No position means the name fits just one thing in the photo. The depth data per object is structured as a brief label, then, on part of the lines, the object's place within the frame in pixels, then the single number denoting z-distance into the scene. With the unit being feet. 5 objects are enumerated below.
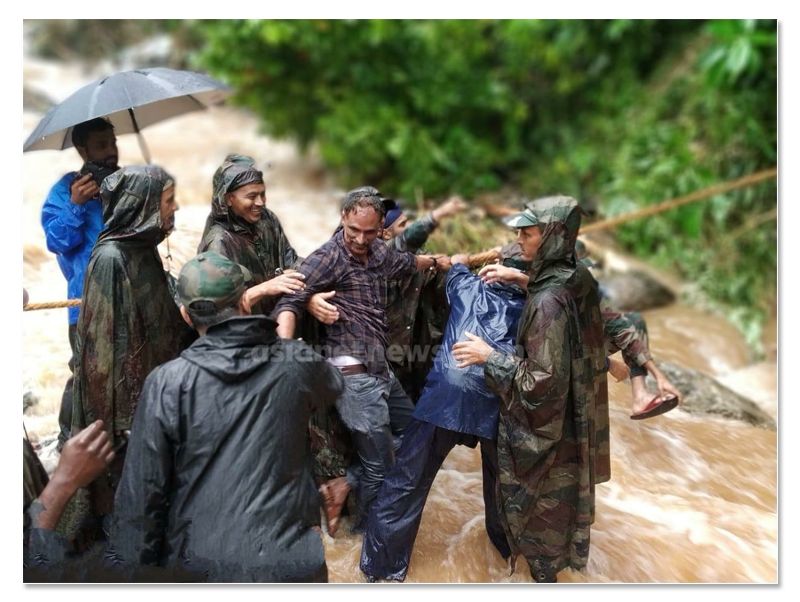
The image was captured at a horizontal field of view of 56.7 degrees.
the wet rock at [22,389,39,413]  14.88
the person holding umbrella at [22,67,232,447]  12.08
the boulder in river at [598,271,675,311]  25.58
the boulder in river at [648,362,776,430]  18.10
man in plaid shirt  11.26
